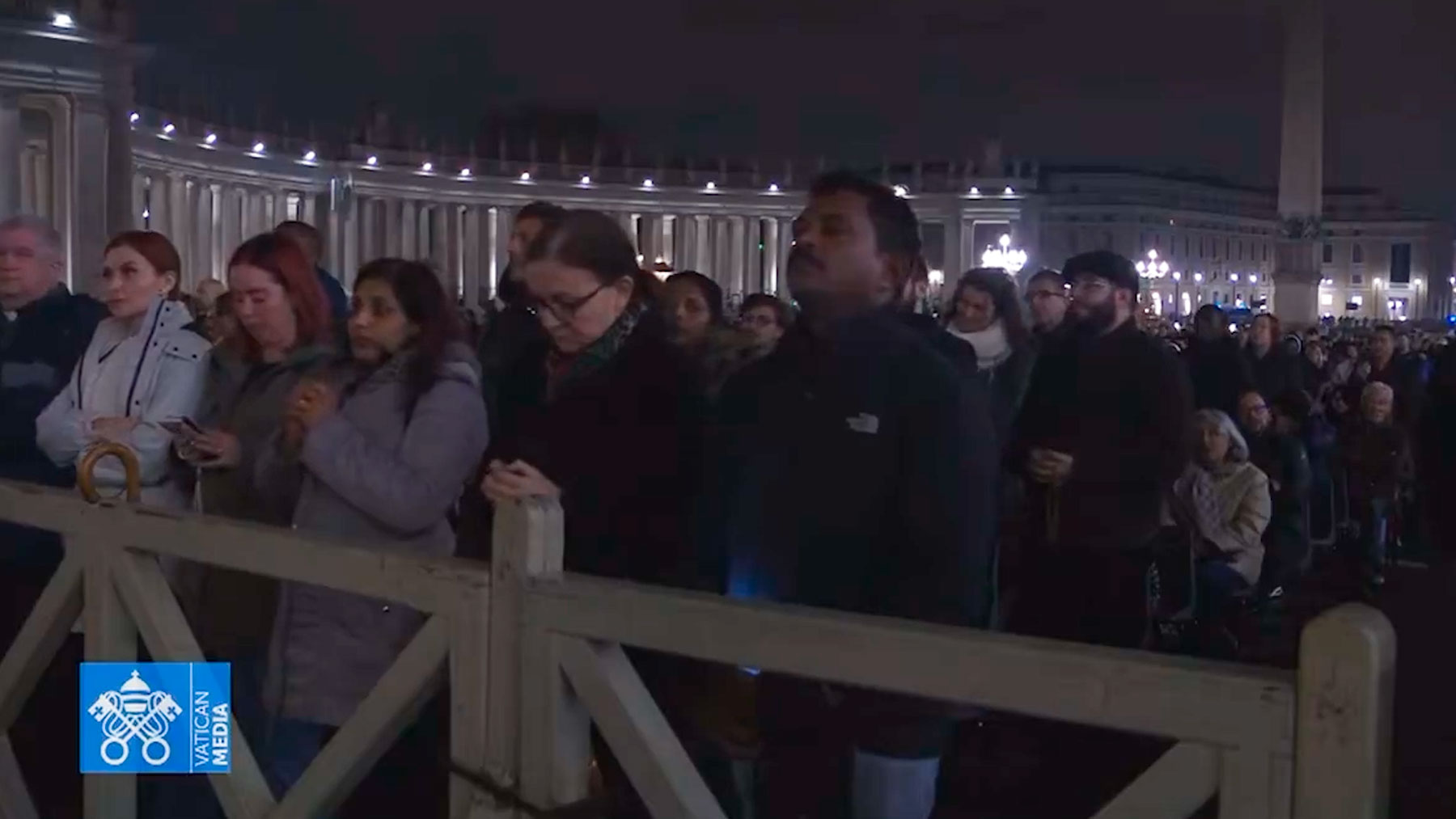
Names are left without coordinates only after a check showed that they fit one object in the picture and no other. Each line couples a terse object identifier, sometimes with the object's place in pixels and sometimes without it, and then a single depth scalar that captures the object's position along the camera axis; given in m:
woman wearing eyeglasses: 3.73
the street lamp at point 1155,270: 93.58
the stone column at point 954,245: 103.81
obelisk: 35.28
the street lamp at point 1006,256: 83.56
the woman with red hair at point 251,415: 4.82
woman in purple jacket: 4.28
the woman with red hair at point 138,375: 5.34
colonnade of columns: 59.31
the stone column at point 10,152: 41.88
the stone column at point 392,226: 76.19
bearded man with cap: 6.28
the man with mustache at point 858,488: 3.64
